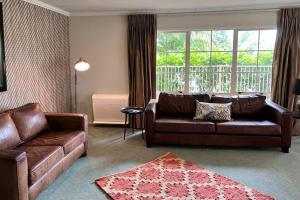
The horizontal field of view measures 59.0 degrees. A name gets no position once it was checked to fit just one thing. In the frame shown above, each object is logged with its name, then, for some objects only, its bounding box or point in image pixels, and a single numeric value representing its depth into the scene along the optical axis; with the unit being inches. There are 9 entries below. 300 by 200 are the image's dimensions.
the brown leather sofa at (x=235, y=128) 153.0
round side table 177.8
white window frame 195.1
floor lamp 184.9
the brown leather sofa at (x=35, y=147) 87.1
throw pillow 164.7
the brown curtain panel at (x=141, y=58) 198.8
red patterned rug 104.4
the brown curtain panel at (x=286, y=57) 181.0
